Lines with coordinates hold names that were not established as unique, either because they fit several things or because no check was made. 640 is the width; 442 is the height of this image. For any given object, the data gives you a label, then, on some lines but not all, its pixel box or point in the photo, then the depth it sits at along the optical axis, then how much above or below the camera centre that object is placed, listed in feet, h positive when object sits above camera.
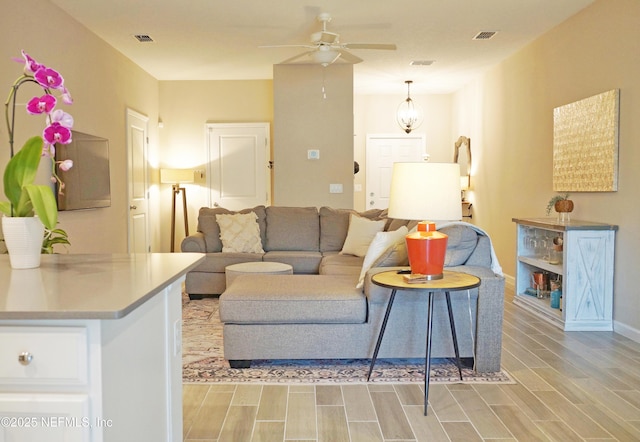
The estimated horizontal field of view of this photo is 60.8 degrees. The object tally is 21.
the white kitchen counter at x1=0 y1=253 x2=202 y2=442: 3.97 -1.23
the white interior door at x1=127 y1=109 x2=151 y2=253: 21.59 +0.61
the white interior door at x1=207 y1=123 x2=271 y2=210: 25.71 +1.49
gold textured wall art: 13.73 +1.41
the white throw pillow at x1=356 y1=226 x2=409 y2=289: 11.80 -1.05
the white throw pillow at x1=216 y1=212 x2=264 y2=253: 18.58 -1.26
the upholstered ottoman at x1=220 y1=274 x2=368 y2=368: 10.85 -2.46
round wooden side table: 9.02 -1.50
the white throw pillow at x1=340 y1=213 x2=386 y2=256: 17.71 -1.27
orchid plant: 5.16 +0.38
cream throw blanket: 11.07 -0.73
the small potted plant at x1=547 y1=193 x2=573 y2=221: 14.87 -0.26
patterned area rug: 10.48 -3.51
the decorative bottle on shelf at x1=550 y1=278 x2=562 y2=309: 15.03 -2.70
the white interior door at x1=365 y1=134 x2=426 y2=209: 29.94 +2.21
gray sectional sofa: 10.84 -2.42
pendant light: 27.20 +4.10
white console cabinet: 13.97 -2.08
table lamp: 9.20 -0.15
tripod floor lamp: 24.58 +0.63
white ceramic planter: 5.50 -0.43
